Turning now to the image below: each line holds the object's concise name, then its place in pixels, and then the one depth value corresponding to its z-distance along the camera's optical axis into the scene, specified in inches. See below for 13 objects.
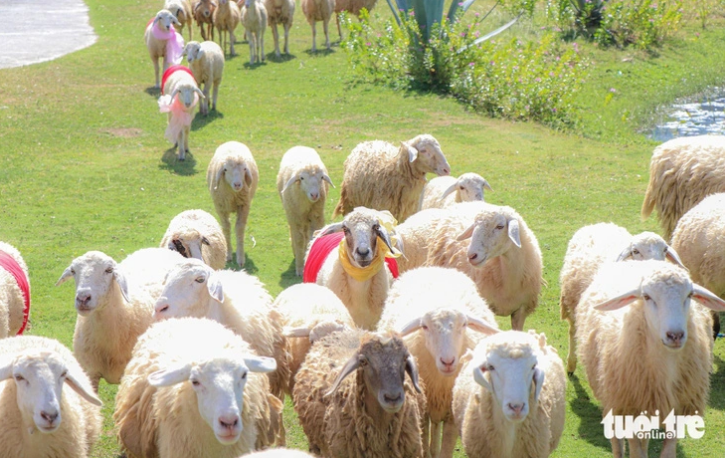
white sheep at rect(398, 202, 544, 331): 581.0
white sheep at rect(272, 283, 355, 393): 490.9
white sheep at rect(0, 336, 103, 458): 379.2
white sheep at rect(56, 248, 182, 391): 502.0
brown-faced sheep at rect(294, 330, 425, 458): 396.8
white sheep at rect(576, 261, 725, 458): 436.8
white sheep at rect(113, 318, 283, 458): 373.1
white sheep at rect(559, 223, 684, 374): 547.7
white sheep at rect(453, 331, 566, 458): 391.2
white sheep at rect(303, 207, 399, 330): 562.9
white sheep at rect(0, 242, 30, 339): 541.3
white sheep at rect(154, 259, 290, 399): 481.1
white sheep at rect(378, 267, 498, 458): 455.8
